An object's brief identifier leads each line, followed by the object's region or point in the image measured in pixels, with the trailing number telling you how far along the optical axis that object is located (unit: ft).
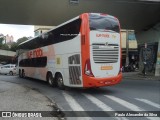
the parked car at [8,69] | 77.94
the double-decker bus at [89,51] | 24.89
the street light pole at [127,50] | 86.44
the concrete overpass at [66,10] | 38.70
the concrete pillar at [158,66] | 48.93
